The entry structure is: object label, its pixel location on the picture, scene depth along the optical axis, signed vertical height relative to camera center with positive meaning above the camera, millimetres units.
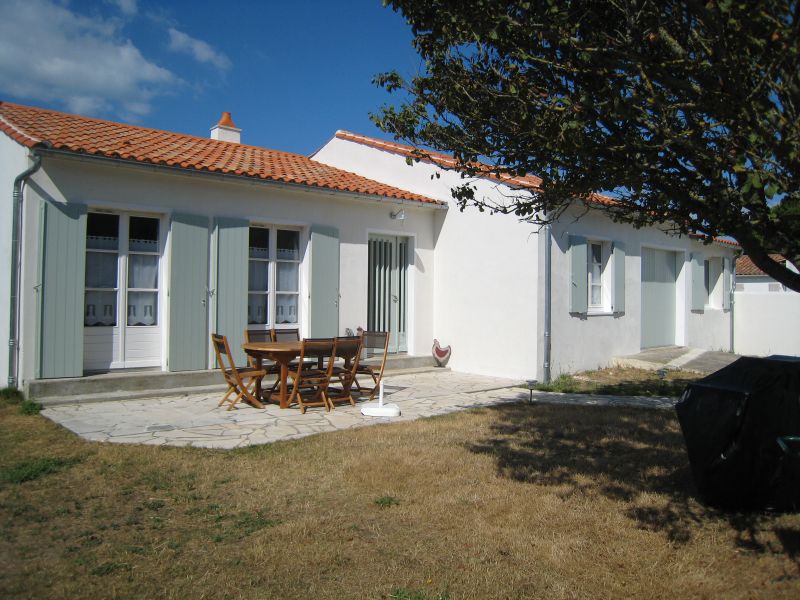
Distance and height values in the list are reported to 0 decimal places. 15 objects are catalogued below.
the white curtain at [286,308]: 10766 +29
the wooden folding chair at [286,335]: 9538 -373
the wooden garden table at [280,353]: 7996 -544
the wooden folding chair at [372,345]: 9016 -493
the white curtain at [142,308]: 9289 +1
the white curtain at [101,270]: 8961 +525
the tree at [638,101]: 3346 +1284
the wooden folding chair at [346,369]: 8297 -805
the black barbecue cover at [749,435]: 4305 -800
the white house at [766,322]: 16625 -168
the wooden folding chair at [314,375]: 8039 -839
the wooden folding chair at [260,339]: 8531 -416
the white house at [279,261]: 8430 +826
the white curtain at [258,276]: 10461 +538
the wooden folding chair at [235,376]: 8098 -849
